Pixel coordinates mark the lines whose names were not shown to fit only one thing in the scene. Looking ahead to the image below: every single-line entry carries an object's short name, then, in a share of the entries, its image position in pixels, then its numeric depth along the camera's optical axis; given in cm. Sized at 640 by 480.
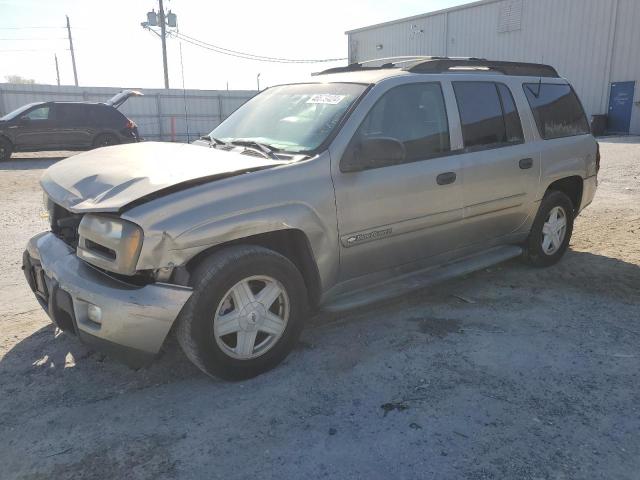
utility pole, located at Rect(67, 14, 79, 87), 5169
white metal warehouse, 2266
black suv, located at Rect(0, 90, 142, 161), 1483
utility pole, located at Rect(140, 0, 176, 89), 3456
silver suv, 279
